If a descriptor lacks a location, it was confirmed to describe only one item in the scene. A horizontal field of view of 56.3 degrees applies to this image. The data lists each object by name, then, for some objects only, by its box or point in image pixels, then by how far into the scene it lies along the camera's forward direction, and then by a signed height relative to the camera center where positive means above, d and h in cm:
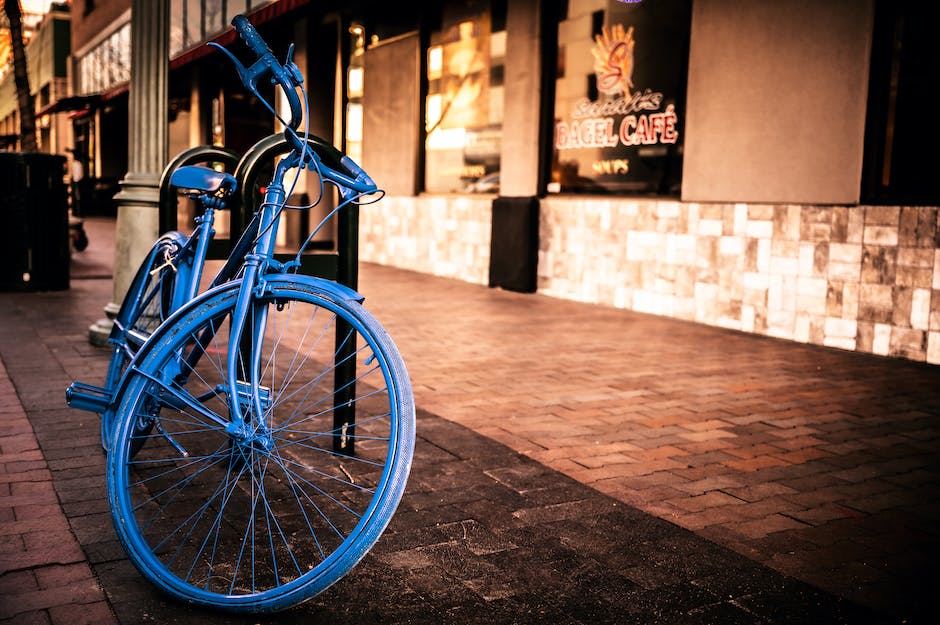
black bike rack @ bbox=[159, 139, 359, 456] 365 -16
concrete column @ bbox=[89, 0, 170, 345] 628 +45
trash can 926 -20
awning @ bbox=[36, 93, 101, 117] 2969 +351
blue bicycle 238 -65
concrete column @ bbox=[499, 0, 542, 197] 1070 +144
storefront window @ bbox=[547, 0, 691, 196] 908 +139
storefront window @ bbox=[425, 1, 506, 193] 1189 +169
